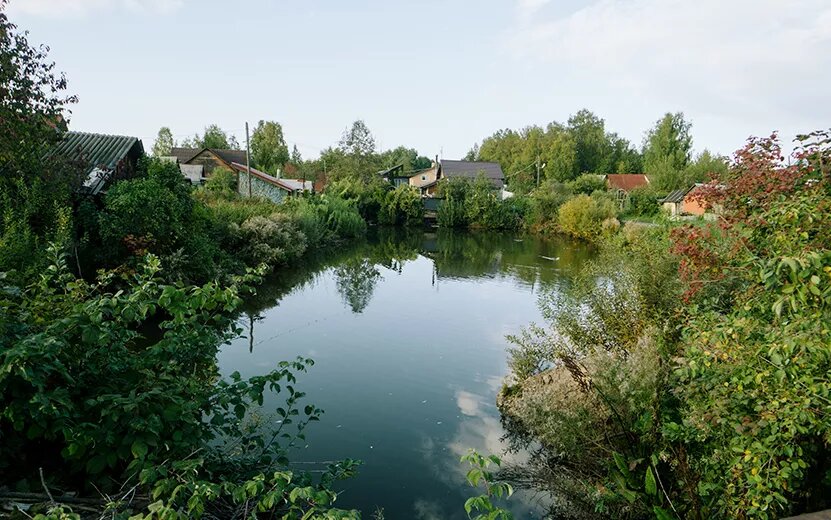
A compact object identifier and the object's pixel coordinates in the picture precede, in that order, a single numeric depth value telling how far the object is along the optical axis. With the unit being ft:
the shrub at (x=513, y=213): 158.51
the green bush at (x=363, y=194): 148.46
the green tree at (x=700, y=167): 168.14
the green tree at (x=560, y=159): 232.94
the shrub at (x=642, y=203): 153.69
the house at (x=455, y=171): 212.23
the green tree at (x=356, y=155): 207.21
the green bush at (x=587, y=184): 174.10
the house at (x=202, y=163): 146.10
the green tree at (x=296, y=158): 260.23
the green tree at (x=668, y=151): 172.14
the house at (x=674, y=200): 132.46
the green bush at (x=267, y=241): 74.38
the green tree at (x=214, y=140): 237.86
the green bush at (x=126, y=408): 9.47
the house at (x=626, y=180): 212.43
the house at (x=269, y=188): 124.77
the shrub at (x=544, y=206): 152.15
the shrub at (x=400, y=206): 159.22
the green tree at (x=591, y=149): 260.21
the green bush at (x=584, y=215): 133.90
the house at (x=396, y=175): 227.81
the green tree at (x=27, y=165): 27.27
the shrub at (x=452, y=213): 158.61
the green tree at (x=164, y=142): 220.76
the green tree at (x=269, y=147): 204.05
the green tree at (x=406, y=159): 295.95
